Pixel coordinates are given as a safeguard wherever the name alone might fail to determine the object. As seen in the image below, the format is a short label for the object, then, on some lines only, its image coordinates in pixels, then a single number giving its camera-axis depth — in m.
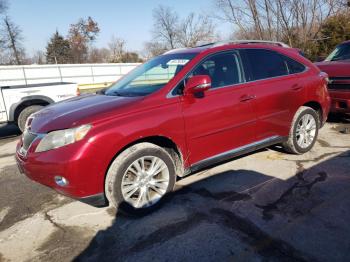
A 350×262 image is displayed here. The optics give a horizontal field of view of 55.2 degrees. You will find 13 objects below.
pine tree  60.78
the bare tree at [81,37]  62.67
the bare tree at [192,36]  47.75
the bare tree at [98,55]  58.35
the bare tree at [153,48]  50.31
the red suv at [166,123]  3.25
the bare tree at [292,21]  16.14
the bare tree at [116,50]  53.89
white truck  8.04
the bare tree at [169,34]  50.62
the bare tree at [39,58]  59.36
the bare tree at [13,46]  51.03
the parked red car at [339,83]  6.61
